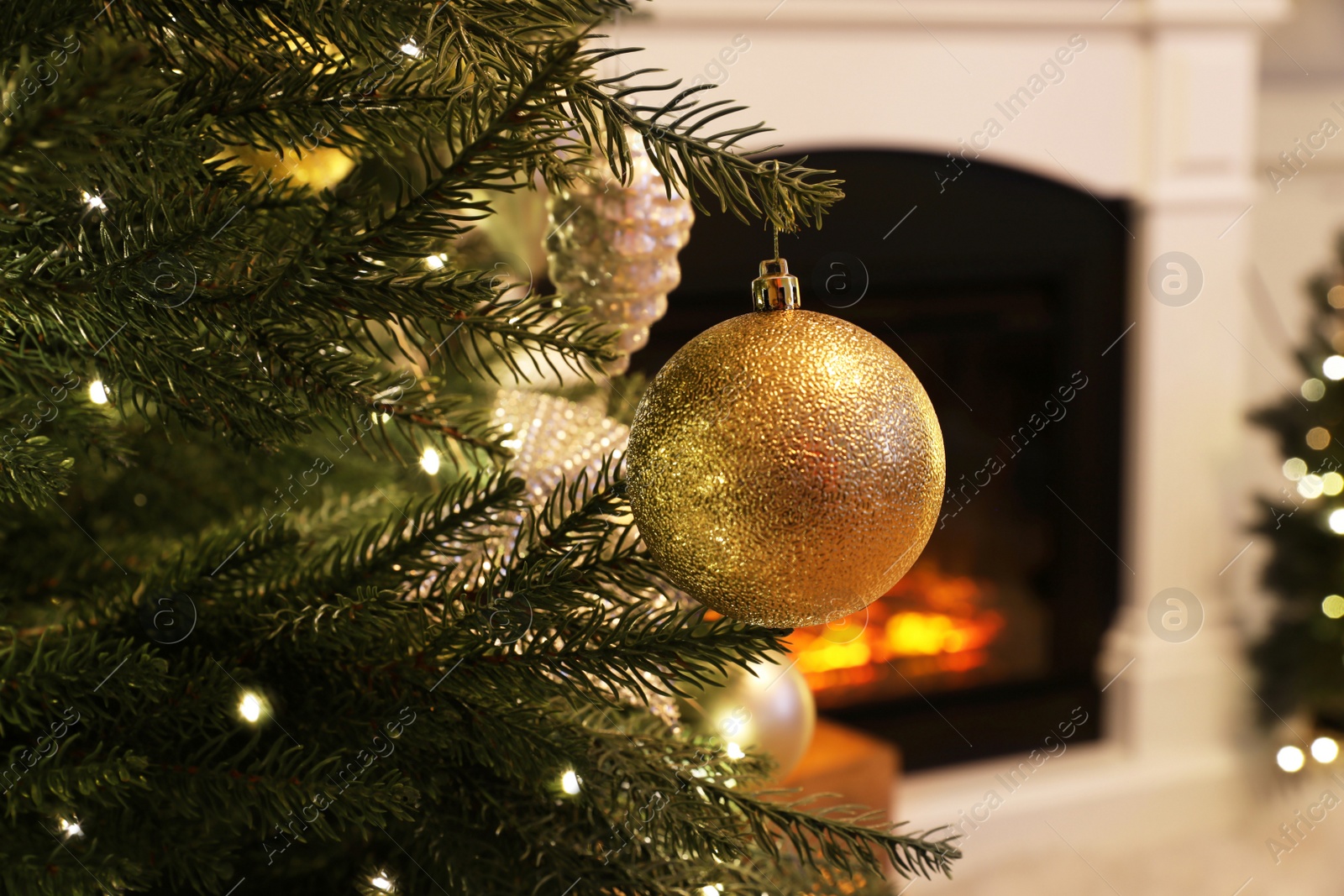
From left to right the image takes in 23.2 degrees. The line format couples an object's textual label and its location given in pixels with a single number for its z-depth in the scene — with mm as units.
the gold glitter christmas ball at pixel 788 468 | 828
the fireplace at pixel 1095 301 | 2638
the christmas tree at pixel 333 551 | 830
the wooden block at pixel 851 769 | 1669
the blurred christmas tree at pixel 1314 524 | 2915
